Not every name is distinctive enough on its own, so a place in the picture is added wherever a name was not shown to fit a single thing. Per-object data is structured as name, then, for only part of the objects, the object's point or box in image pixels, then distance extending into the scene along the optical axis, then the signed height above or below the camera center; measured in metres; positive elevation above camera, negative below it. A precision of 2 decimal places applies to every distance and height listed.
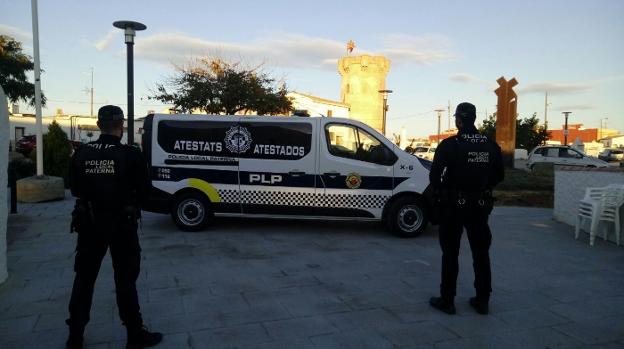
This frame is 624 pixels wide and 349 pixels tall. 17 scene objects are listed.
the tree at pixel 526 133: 40.03 +2.35
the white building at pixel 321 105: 51.59 +6.13
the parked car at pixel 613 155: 33.59 +0.52
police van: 7.47 -0.22
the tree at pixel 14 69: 25.73 +4.71
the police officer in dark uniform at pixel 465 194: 4.06 -0.30
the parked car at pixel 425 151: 34.91 +0.62
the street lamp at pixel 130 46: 9.93 +2.34
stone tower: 60.50 +9.58
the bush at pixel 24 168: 13.67 -0.42
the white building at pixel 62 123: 48.06 +3.28
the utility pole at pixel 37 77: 10.63 +1.73
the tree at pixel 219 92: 21.45 +2.99
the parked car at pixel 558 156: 23.02 +0.24
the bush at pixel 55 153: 13.02 +0.02
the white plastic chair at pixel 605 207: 6.98 -0.68
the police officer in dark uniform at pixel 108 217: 3.26 -0.44
